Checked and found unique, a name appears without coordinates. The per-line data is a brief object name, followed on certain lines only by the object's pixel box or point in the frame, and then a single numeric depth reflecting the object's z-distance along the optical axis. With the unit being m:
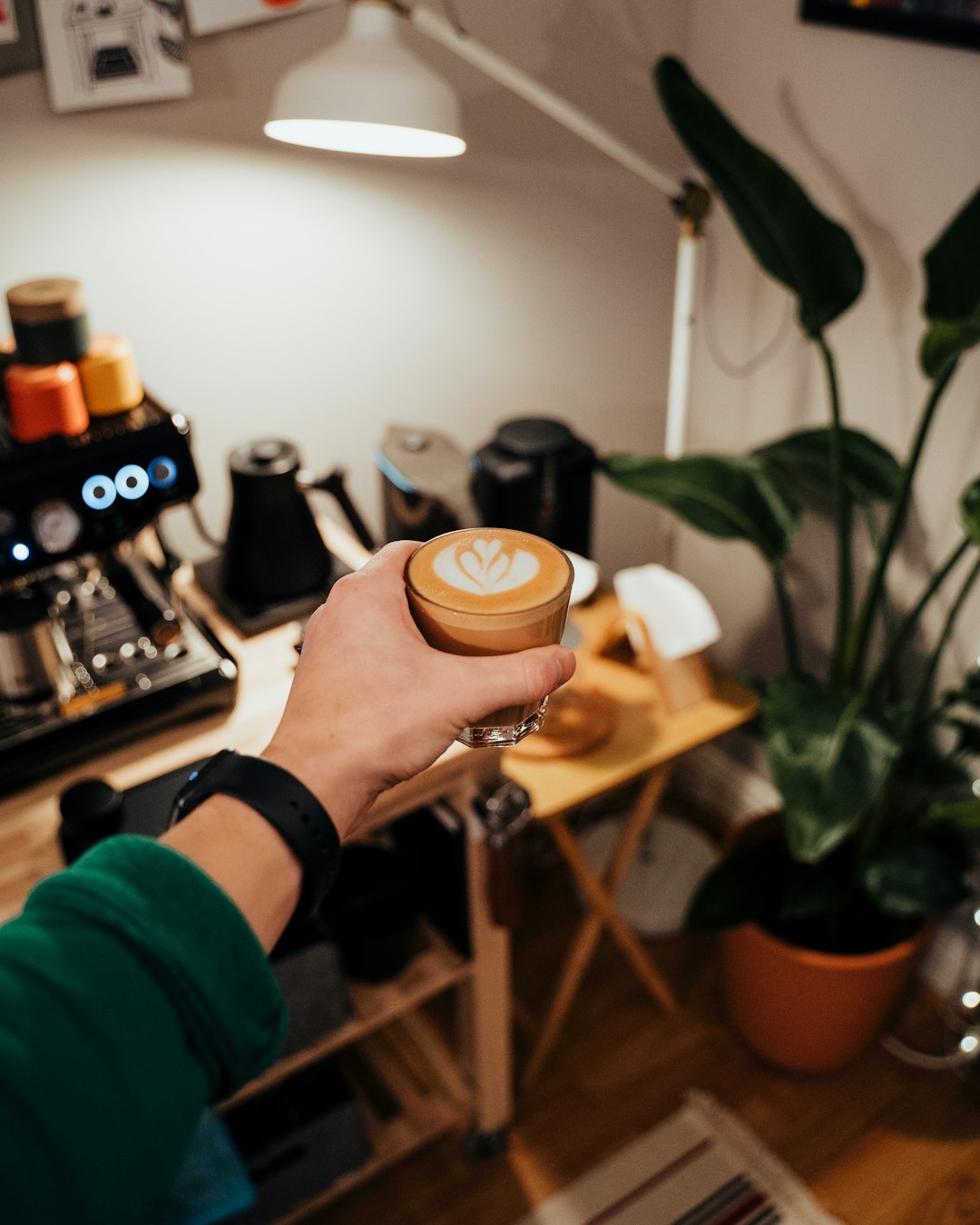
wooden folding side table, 1.57
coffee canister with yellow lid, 1.25
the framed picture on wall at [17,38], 1.32
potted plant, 1.37
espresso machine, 1.20
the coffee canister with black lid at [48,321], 1.22
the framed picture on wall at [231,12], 1.43
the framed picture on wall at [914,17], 1.45
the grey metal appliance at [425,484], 1.54
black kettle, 1.45
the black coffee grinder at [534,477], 1.71
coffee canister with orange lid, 1.19
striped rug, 1.71
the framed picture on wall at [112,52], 1.37
